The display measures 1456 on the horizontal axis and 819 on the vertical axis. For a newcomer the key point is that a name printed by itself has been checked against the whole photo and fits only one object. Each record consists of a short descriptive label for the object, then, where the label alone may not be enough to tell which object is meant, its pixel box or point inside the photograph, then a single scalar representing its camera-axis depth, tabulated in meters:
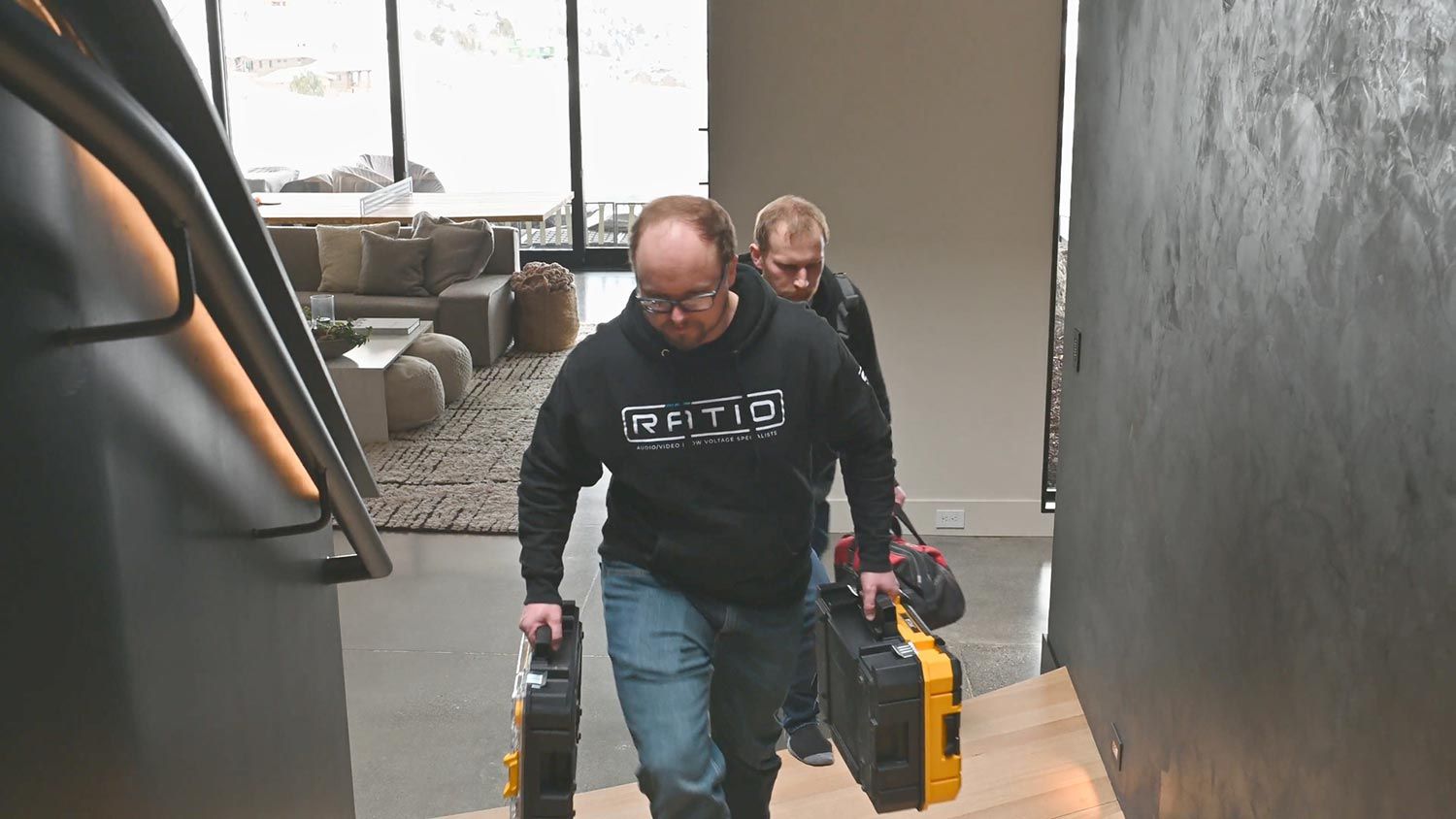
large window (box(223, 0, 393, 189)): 13.23
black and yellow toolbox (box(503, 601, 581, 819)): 2.23
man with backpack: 3.24
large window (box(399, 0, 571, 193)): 12.84
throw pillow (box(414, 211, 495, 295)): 9.34
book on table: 8.20
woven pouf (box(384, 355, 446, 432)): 7.63
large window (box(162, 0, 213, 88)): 13.55
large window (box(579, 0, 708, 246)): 12.62
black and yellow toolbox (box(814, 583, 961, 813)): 2.35
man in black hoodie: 2.43
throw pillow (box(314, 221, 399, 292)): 9.36
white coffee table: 7.36
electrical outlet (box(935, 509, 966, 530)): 6.04
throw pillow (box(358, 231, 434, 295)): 9.22
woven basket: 9.58
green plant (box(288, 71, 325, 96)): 13.27
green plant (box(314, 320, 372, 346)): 7.46
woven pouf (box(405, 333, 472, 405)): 8.21
